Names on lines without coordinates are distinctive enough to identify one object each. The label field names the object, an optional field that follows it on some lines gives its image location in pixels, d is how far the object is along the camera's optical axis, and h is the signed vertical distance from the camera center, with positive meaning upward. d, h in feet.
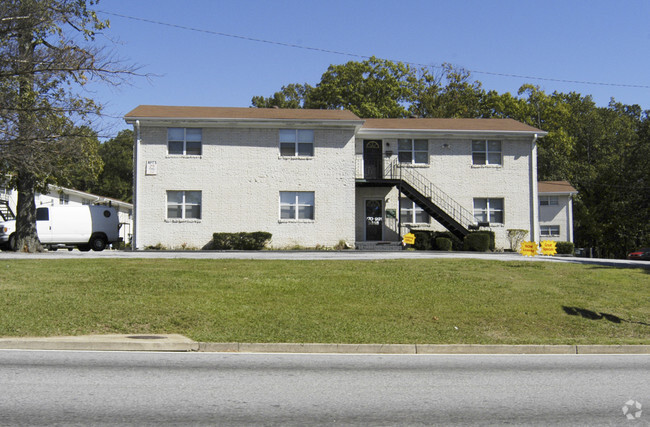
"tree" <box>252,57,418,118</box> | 174.40 +42.68
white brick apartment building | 91.71 +8.85
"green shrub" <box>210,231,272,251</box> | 89.71 -0.61
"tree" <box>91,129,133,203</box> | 230.27 +25.18
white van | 92.73 +1.64
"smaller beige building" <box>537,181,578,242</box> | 127.03 +5.01
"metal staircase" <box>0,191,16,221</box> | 97.96 +3.91
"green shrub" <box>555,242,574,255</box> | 102.32 -2.25
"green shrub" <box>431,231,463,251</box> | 94.58 -0.46
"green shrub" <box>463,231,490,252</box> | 92.73 -1.07
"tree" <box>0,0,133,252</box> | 49.44 +13.77
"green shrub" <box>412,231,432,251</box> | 93.56 -0.89
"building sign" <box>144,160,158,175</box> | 91.71 +10.28
